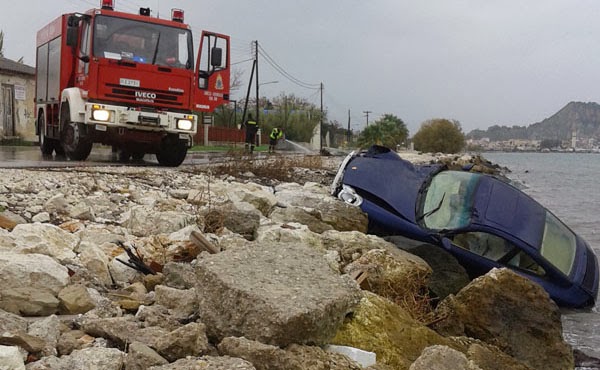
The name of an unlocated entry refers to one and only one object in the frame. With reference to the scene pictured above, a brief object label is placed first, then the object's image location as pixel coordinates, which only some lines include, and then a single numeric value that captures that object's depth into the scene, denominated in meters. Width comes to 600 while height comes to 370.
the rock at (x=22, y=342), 3.16
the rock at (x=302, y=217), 7.97
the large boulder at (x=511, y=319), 5.55
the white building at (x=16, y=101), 27.84
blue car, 7.64
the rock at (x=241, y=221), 6.84
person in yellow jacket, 32.66
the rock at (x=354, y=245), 6.66
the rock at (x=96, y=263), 4.74
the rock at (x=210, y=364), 3.01
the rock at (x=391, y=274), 5.81
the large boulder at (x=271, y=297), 3.47
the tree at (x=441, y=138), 97.31
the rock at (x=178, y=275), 4.51
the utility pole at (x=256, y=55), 50.09
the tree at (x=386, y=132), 72.69
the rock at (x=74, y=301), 3.98
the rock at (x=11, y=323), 3.29
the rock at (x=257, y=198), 8.51
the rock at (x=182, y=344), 3.29
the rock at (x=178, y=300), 3.98
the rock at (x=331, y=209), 8.41
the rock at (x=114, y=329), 3.47
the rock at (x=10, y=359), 2.88
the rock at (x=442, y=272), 6.81
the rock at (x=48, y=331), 3.29
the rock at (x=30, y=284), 3.85
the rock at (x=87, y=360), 3.07
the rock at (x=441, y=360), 3.58
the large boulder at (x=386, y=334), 4.06
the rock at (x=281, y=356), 3.25
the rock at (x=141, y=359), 3.12
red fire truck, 13.23
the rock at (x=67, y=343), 3.34
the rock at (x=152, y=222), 6.37
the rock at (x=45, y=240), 4.82
